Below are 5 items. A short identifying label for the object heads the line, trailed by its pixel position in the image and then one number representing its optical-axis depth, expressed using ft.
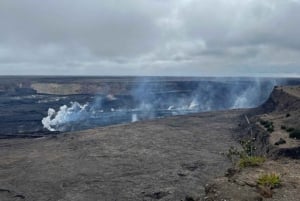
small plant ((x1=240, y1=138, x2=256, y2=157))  65.19
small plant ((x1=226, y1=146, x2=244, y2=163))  77.62
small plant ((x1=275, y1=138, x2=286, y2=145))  78.24
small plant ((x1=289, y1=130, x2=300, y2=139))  82.14
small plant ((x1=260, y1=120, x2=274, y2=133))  95.28
